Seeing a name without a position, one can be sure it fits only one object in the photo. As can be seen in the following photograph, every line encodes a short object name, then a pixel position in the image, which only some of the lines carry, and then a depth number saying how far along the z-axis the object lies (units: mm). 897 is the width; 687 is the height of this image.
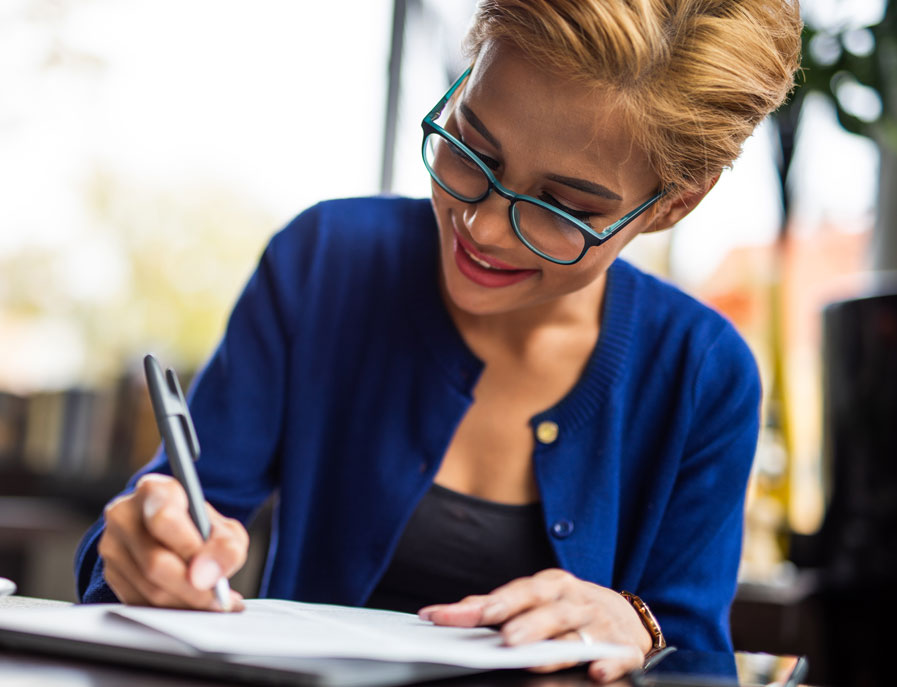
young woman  889
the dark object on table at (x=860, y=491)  1750
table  519
